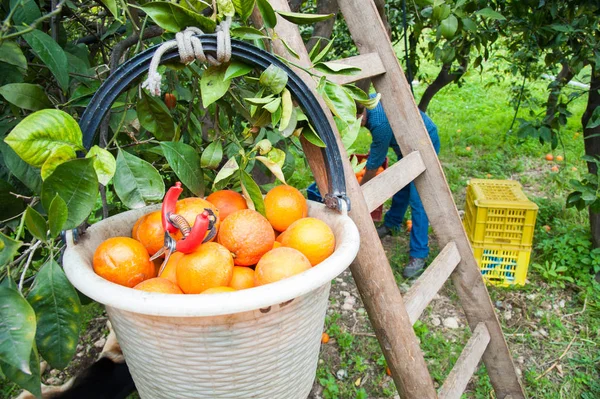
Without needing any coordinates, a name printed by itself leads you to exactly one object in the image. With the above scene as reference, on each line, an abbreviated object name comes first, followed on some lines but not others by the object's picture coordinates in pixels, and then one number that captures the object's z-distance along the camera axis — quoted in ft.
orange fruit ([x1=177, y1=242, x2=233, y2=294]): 2.58
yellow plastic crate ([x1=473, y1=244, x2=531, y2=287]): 10.52
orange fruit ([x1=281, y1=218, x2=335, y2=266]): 2.86
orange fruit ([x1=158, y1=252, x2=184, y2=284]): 2.81
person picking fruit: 10.76
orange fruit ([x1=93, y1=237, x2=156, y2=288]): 2.59
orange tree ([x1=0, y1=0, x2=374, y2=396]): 2.31
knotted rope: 2.64
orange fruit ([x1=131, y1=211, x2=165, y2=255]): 2.93
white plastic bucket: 2.21
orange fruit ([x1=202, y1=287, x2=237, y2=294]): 2.47
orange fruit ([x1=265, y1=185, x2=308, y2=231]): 3.27
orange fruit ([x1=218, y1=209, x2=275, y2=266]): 2.87
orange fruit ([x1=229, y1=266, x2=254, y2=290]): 2.81
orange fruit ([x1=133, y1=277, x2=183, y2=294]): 2.48
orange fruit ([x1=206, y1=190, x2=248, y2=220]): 3.25
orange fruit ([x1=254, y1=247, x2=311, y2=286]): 2.56
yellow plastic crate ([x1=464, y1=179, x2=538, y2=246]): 10.49
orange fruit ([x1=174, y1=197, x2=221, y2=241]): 2.91
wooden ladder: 4.06
